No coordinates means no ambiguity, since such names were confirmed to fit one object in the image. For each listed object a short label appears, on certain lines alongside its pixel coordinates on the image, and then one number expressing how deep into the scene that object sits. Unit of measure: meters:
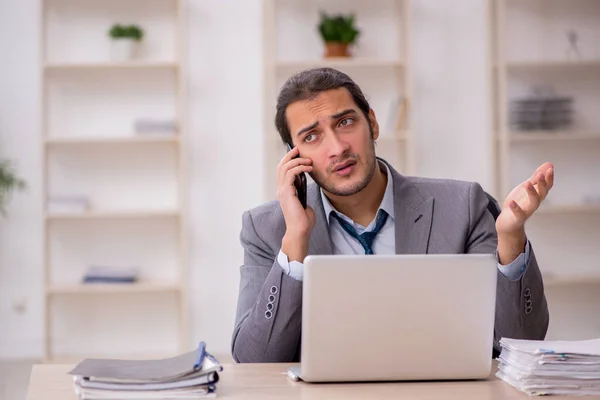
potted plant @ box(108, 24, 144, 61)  5.12
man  2.02
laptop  1.60
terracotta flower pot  5.16
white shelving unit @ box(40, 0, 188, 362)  5.27
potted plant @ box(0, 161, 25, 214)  4.95
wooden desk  1.57
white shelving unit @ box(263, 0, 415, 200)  5.31
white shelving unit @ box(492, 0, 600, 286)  5.46
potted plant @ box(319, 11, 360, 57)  5.13
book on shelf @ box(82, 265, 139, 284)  5.09
